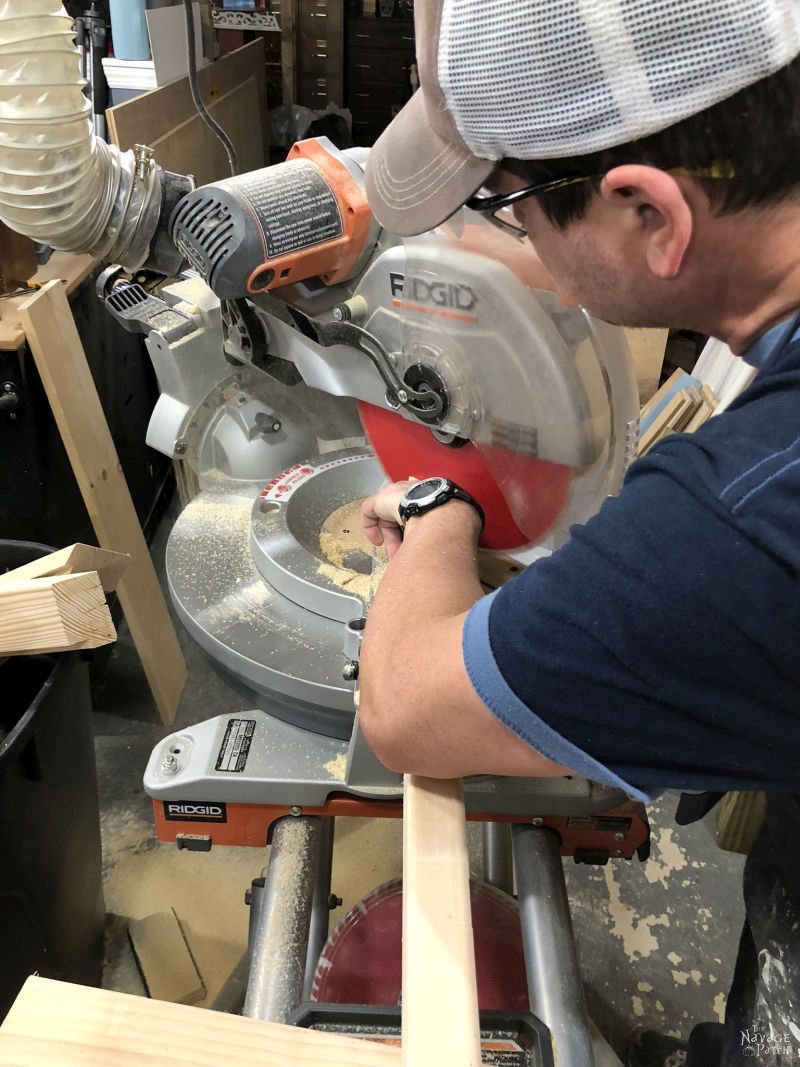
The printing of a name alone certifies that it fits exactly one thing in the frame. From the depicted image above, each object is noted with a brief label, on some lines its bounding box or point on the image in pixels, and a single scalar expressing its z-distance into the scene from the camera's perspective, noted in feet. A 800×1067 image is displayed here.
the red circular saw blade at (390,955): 3.58
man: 1.53
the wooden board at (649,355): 8.14
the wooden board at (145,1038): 1.66
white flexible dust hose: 3.46
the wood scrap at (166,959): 5.09
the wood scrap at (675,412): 6.15
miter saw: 2.70
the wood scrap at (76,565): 3.60
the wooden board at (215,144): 7.84
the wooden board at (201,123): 7.01
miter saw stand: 2.81
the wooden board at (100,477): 5.65
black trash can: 3.98
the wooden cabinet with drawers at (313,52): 11.19
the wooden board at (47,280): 5.49
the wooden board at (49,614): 3.43
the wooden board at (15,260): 5.82
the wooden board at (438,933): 1.64
